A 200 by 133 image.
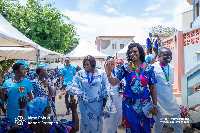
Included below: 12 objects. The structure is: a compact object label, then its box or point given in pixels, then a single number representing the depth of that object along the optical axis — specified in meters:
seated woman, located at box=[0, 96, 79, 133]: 2.33
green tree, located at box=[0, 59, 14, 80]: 14.60
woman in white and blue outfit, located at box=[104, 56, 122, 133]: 4.41
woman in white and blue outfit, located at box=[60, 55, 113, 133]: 3.80
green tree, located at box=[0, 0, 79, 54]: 19.47
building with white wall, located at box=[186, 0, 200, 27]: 11.91
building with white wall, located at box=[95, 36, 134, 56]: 36.28
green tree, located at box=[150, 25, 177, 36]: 52.56
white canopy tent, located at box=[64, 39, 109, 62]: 18.62
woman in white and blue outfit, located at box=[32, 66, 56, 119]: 4.00
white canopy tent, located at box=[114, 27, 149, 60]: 16.75
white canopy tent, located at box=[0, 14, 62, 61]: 6.53
